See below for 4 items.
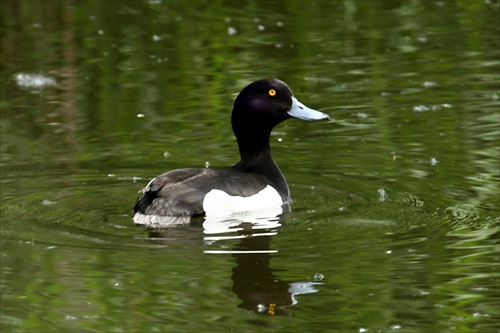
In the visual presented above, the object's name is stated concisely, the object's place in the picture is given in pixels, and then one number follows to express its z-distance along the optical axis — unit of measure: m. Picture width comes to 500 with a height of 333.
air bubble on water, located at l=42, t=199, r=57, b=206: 10.43
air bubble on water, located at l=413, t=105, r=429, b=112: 13.30
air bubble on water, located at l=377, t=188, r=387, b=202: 10.33
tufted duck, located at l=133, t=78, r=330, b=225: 9.92
